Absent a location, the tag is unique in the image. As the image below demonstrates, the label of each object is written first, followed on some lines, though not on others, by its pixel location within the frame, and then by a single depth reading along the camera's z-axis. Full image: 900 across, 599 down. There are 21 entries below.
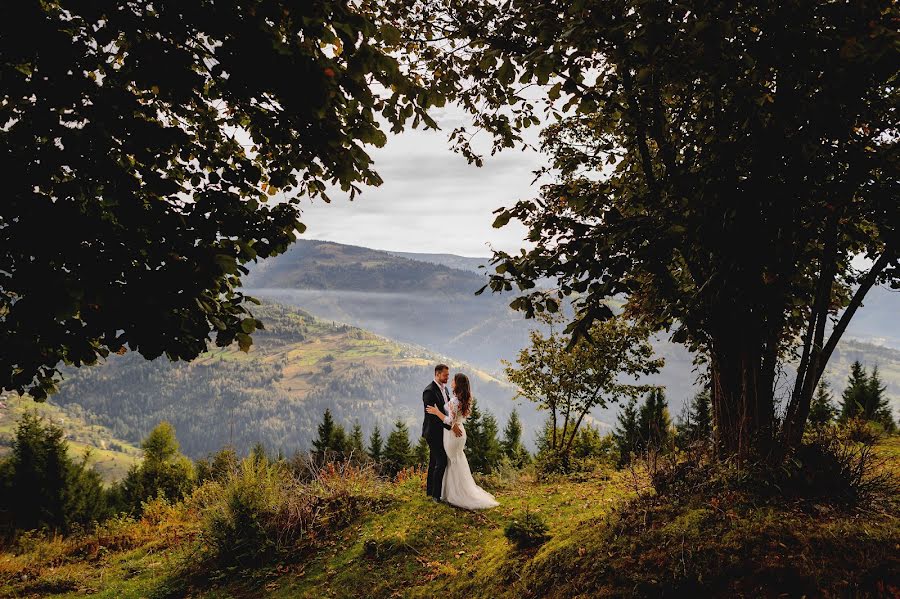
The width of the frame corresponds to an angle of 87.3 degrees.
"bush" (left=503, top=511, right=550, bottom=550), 5.45
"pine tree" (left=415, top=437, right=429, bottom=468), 53.81
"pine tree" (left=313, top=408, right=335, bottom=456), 58.65
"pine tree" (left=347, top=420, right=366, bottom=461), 61.14
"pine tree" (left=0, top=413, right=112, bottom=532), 28.08
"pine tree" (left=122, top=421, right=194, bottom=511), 39.59
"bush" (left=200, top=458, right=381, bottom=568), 7.72
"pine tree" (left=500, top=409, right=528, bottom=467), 53.53
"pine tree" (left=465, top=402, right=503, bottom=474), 51.75
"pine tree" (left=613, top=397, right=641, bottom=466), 43.17
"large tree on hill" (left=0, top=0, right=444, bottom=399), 3.07
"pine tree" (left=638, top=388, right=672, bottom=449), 38.98
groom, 9.11
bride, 8.92
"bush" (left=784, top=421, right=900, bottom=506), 4.46
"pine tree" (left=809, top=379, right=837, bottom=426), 16.07
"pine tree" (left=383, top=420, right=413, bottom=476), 54.92
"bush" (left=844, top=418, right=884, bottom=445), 9.57
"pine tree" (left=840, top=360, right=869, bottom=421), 29.14
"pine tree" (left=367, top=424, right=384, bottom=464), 69.50
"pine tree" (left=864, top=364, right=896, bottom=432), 20.52
